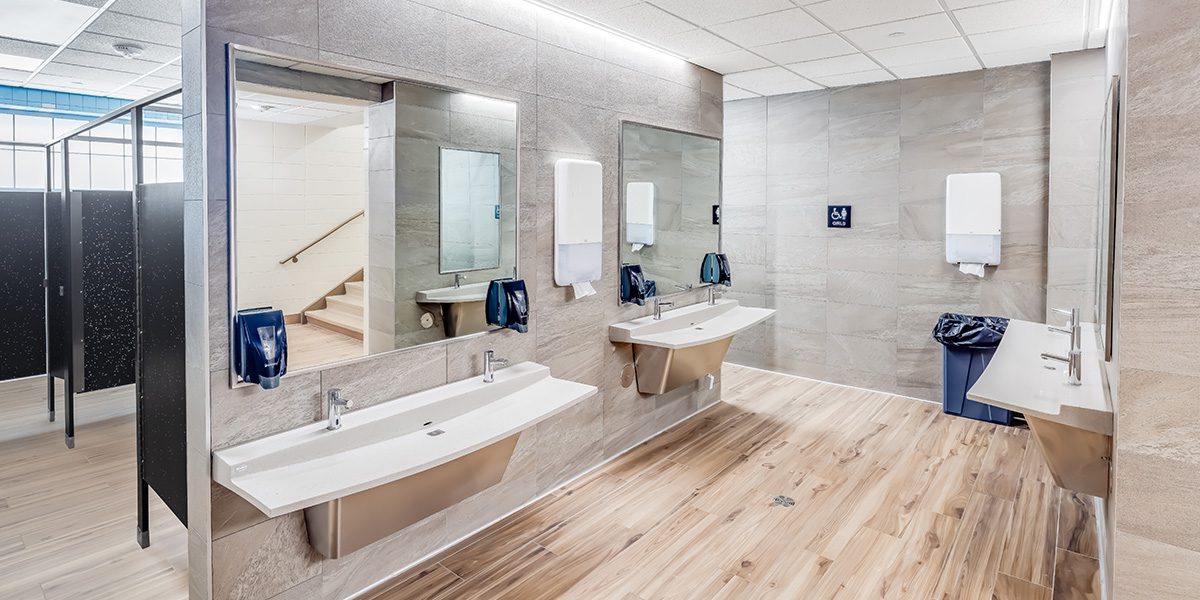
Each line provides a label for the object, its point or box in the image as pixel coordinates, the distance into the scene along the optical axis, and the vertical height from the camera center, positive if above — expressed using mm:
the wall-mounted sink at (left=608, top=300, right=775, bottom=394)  3596 -354
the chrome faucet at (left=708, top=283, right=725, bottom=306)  4461 -97
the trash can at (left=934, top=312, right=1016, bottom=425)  4301 -509
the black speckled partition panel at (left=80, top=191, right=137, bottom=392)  3697 -65
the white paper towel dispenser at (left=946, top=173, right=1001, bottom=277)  4332 +417
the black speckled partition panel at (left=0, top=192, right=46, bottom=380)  4539 -38
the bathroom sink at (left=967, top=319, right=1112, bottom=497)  2119 -429
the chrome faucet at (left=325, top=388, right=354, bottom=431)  2148 -429
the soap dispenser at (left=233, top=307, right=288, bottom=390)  1940 -209
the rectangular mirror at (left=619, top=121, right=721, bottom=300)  3723 +500
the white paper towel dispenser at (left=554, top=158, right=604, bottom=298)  3127 +283
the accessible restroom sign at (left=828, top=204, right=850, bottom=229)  5090 +505
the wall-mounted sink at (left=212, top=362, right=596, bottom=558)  1873 -574
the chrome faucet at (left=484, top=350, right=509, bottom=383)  2746 -373
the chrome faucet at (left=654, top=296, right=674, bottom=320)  3932 -165
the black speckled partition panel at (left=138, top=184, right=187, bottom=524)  2283 -249
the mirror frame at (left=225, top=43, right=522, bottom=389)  1914 +328
